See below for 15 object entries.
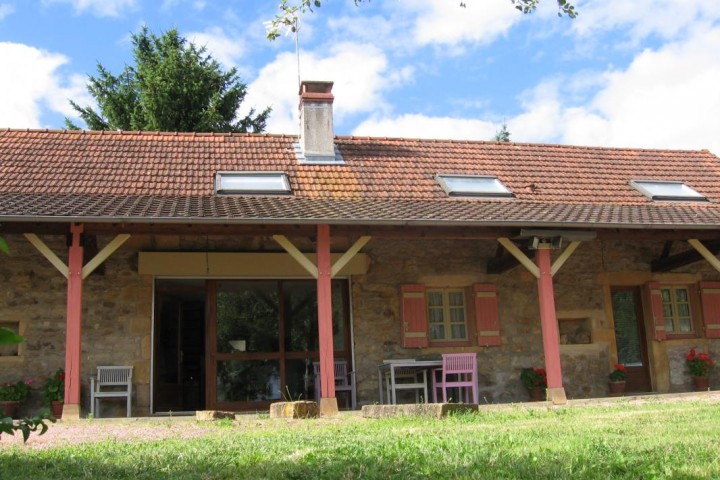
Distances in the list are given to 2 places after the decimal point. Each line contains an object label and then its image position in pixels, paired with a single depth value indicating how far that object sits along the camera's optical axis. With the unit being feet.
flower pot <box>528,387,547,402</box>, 35.09
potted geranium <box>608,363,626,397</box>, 36.37
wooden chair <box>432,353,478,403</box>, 31.40
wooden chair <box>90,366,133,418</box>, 31.30
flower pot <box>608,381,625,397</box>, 36.35
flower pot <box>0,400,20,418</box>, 30.22
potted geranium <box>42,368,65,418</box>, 30.42
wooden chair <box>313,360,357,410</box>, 33.96
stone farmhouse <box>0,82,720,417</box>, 29.73
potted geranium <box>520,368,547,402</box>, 35.06
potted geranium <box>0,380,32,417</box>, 30.42
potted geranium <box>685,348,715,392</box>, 37.19
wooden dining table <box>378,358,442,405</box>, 31.55
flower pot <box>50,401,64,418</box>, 30.27
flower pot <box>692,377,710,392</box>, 37.11
